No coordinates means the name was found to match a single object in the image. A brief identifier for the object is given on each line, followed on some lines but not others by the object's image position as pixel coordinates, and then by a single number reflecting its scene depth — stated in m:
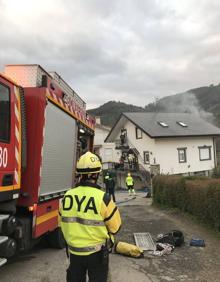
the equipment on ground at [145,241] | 4.46
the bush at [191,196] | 5.26
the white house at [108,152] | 23.93
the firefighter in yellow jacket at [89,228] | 2.08
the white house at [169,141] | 21.68
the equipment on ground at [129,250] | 4.08
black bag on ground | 4.57
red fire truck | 3.06
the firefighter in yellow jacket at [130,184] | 15.39
